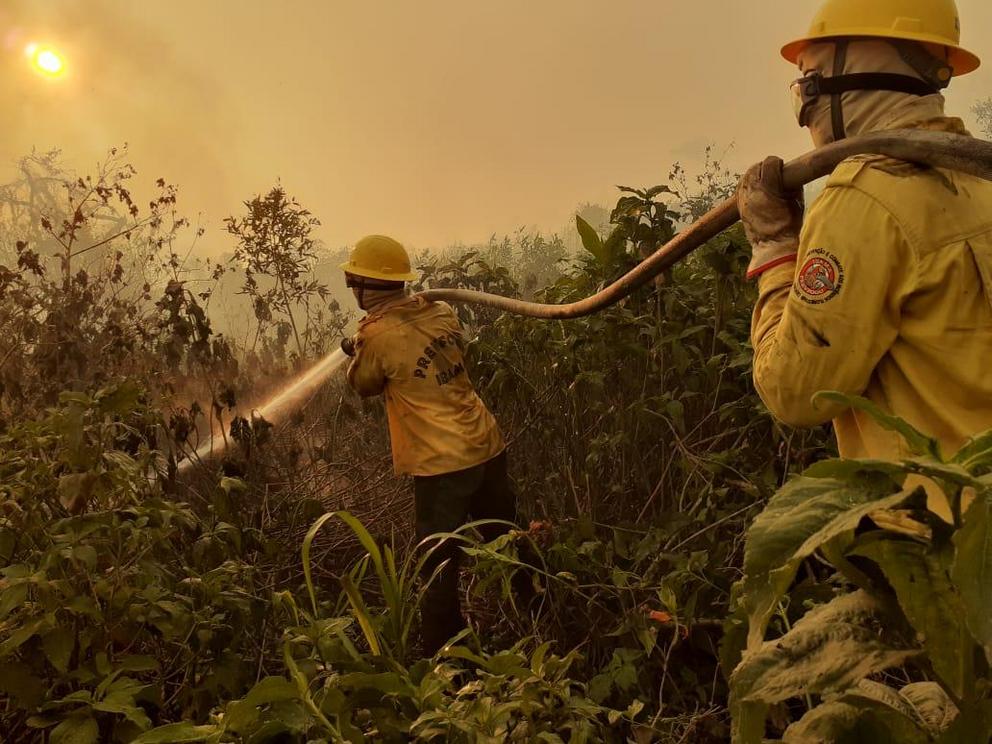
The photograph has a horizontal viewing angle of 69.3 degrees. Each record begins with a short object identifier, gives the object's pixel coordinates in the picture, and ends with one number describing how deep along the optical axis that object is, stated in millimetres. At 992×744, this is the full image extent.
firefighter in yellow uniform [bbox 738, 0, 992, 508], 1280
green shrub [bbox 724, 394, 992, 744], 592
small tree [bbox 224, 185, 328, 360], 6371
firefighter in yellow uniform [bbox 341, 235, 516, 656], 3523
